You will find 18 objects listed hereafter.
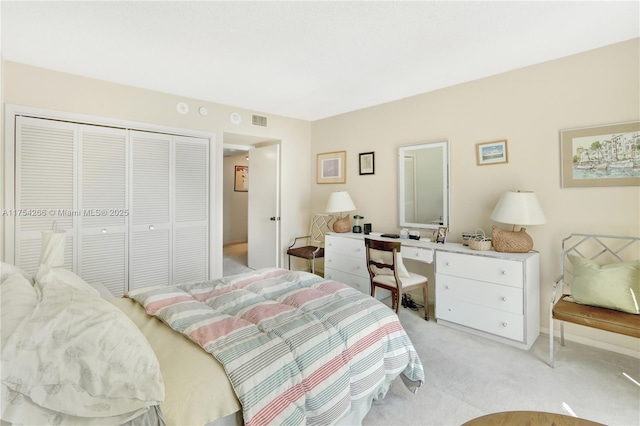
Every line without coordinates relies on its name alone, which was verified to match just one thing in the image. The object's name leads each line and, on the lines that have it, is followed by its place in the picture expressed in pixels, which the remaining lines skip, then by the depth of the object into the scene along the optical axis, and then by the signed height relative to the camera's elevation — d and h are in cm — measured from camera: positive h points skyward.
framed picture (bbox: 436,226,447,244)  333 -23
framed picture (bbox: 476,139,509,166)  307 +60
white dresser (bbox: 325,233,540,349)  258 -67
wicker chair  442 -38
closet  295 +16
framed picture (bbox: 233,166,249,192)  775 +86
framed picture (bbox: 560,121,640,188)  244 +46
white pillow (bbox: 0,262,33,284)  137 -26
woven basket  287 -28
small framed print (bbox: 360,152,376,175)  418 +68
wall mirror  349 +33
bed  97 -57
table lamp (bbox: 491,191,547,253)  263 -4
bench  209 -59
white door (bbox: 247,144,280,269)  476 +11
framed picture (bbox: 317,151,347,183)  456 +70
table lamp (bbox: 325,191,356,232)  404 +10
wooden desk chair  293 -57
